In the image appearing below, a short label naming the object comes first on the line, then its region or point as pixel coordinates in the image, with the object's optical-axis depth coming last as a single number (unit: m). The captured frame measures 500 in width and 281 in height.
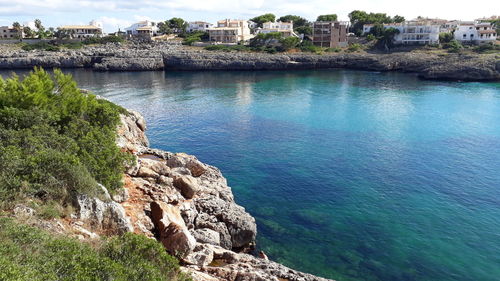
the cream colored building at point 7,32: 156.75
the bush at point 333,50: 130.50
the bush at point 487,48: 113.99
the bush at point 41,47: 129.75
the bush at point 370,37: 139.15
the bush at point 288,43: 132.50
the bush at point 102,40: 144.62
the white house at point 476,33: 128.62
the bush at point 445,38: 134.25
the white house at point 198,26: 173.06
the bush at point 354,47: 131.38
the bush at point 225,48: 130.61
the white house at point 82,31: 154.12
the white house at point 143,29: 168.25
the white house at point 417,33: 132.62
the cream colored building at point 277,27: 155.50
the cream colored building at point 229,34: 150.50
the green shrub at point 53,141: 17.25
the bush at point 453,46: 118.91
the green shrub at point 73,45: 134.00
